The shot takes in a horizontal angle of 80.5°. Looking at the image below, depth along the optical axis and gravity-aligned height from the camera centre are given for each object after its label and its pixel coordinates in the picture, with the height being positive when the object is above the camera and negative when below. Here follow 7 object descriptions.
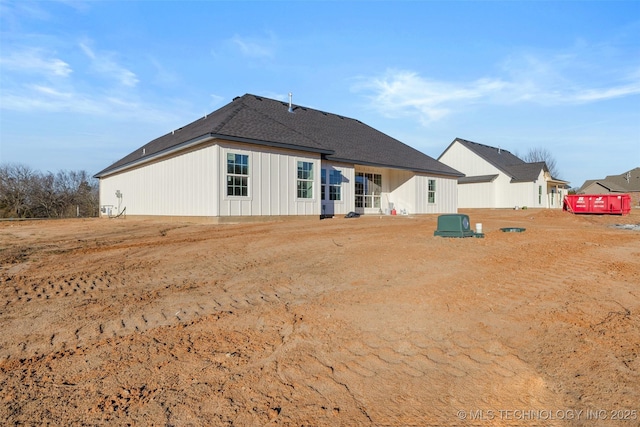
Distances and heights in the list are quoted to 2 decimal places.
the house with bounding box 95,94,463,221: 14.48 +1.79
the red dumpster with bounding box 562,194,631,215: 22.56 +0.20
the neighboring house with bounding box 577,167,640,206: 58.25 +3.54
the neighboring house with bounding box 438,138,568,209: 33.25 +2.38
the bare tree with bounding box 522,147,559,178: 70.41 +8.92
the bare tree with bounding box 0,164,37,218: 34.97 +1.36
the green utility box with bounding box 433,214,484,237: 9.12 -0.48
